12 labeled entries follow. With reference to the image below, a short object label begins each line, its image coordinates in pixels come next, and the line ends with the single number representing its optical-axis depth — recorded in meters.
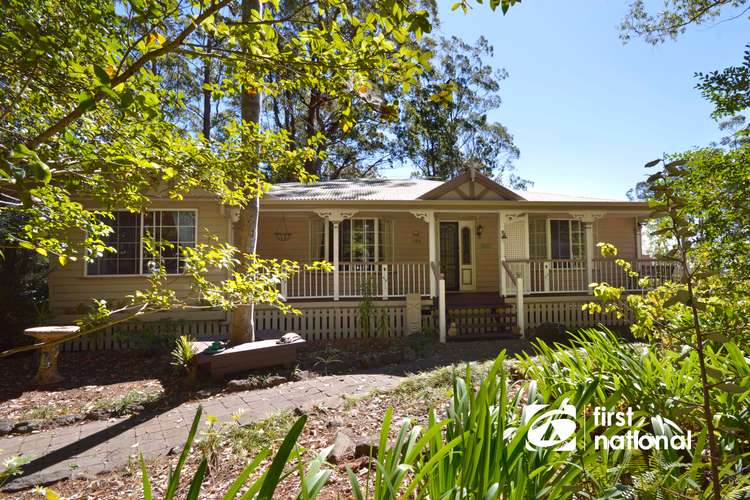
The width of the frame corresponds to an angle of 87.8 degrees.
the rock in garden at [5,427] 5.18
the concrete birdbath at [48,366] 7.05
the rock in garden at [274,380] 6.68
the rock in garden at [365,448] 3.23
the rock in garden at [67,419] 5.45
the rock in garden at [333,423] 4.38
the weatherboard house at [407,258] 10.30
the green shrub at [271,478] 1.29
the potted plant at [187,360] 6.85
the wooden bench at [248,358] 6.70
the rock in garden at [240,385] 6.49
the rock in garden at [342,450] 3.16
